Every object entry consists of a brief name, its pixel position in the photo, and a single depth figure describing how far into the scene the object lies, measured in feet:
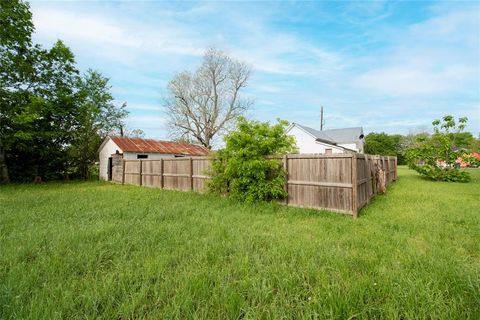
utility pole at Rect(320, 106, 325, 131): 120.88
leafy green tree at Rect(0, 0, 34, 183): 41.63
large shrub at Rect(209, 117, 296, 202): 22.85
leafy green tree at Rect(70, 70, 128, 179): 55.93
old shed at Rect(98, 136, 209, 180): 56.85
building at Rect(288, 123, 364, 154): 78.02
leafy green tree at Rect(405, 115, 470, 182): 47.67
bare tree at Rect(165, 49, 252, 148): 91.20
